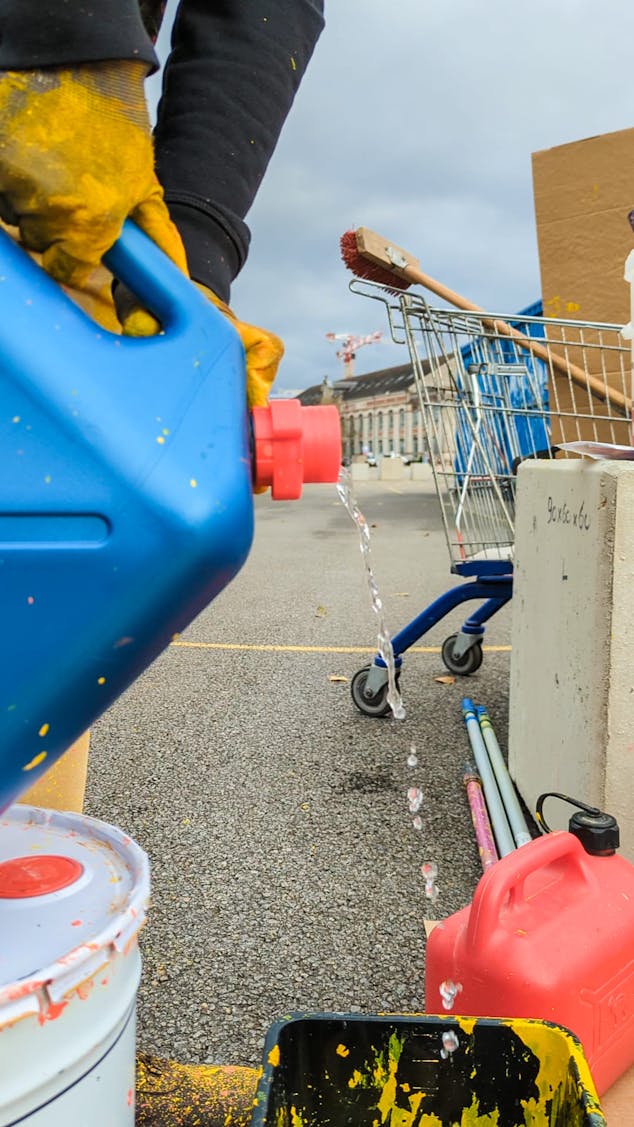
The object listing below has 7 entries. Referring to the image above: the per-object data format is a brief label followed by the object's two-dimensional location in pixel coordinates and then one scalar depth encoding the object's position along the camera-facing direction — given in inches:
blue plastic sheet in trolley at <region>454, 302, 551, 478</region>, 129.2
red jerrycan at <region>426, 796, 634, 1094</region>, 51.5
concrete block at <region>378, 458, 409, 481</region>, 1228.5
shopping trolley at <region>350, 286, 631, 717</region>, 127.3
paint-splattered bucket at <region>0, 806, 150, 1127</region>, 33.2
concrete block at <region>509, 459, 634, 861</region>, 68.3
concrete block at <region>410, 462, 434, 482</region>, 1221.6
